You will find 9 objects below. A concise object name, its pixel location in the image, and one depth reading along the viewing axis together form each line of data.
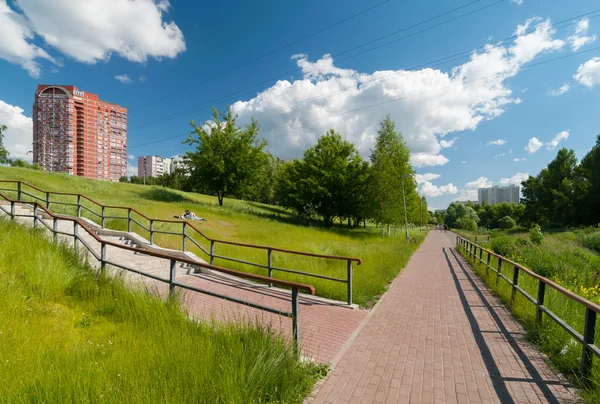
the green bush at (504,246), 15.89
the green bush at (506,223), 62.68
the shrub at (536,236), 17.14
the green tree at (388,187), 29.03
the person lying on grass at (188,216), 20.09
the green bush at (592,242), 21.28
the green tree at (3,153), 31.30
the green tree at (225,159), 28.98
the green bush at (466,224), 69.45
